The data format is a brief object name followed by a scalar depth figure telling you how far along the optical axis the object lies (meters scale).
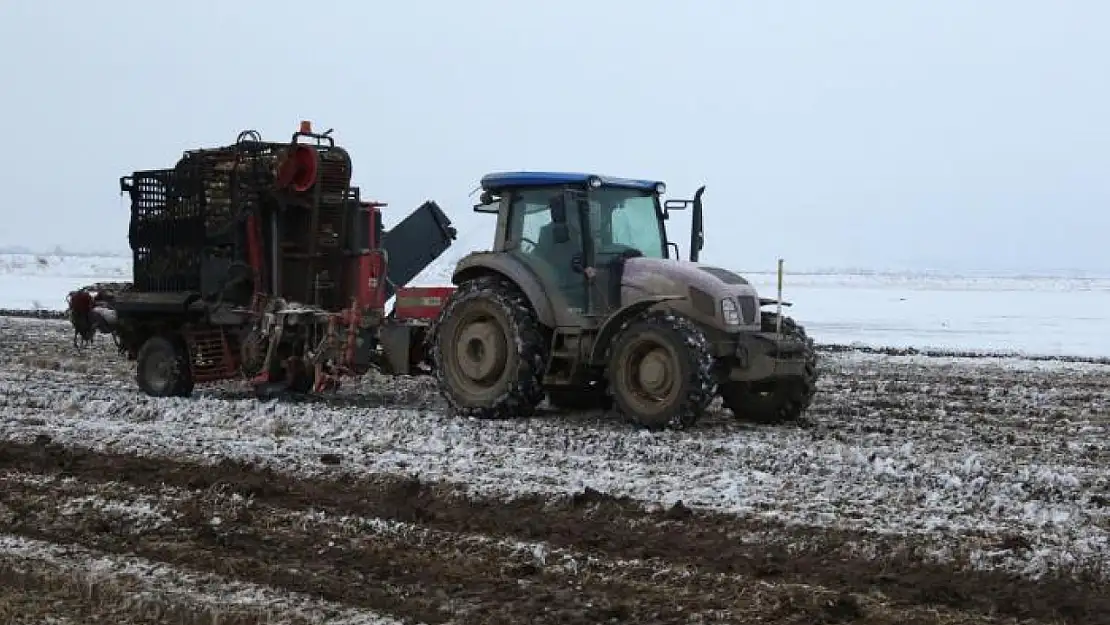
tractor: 10.59
